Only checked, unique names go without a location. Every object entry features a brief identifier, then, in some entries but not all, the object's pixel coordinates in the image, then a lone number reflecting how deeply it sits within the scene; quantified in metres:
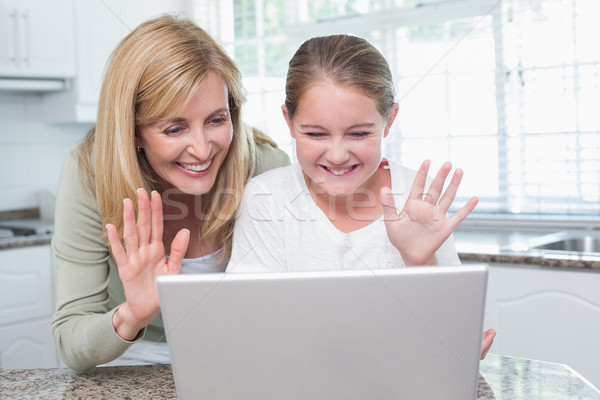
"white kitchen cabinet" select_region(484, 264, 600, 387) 1.94
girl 1.25
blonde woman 1.27
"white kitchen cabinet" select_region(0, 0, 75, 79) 2.68
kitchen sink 2.33
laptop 0.69
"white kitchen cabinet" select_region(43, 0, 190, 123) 2.98
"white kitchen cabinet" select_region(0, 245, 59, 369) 2.50
